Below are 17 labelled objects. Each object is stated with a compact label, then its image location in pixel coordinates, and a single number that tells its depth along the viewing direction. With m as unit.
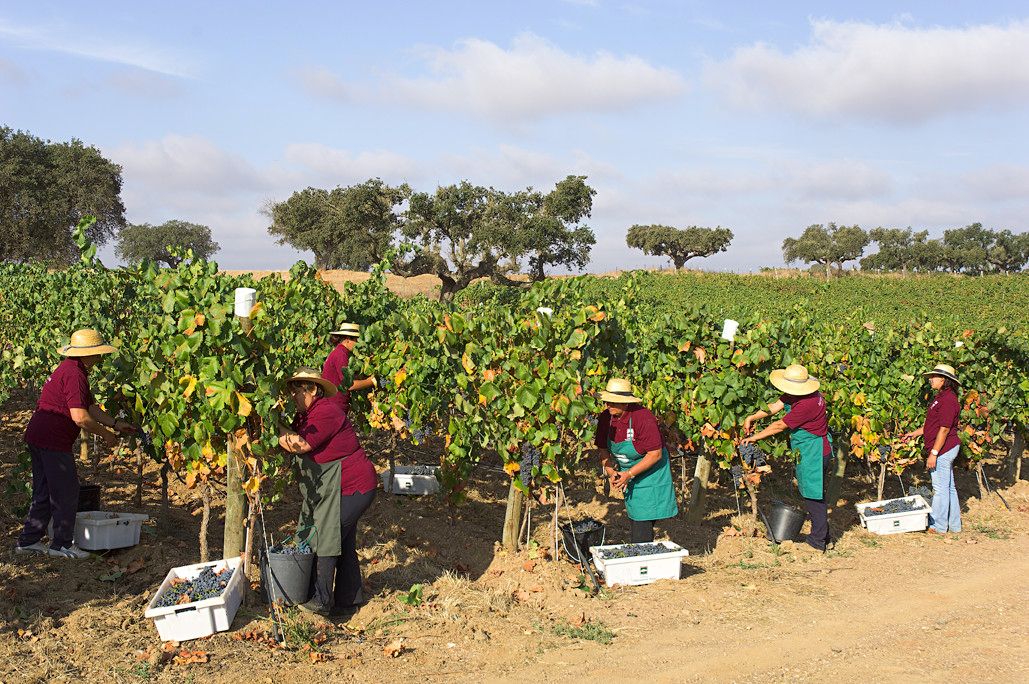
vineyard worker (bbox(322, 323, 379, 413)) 7.17
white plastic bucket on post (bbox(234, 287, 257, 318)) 4.74
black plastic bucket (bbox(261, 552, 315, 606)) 4.93
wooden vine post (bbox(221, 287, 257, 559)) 5.09
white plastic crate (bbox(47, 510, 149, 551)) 5.70
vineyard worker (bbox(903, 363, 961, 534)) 7.83
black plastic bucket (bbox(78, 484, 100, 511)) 6.29
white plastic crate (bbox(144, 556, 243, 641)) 4.47
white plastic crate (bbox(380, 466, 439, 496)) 8.45
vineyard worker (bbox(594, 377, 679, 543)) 6.04
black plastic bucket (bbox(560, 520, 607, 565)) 6.20
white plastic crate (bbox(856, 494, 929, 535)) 7.84
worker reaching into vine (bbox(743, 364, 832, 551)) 6.86
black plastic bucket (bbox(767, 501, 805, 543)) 7.27
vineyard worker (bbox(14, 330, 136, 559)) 5.61
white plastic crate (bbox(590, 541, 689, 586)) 5.93
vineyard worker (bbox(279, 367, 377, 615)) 4.88
